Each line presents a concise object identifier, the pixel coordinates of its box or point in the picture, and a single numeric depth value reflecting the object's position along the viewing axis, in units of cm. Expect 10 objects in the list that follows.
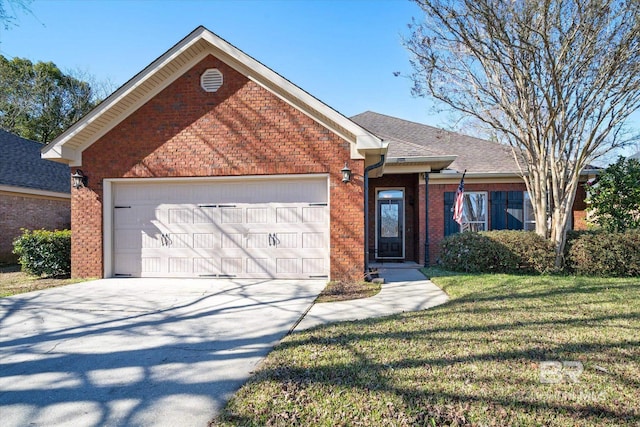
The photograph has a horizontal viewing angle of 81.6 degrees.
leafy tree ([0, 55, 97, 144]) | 2412
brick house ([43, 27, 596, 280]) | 784
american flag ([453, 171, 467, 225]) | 1008
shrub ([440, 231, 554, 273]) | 841
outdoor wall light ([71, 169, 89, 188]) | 834
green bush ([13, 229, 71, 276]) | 894
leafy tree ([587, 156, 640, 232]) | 970
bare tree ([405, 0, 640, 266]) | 713
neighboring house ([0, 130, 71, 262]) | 1199
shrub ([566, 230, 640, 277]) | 810
